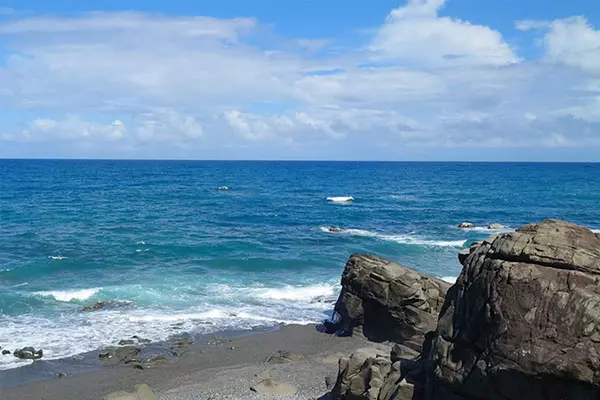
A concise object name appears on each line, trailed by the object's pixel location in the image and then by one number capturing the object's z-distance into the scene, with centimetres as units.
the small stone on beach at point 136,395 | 1777
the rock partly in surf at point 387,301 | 2322
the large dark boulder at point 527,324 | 1112
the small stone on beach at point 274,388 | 1798
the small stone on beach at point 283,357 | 2162
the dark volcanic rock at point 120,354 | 2180
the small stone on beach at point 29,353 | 2170
